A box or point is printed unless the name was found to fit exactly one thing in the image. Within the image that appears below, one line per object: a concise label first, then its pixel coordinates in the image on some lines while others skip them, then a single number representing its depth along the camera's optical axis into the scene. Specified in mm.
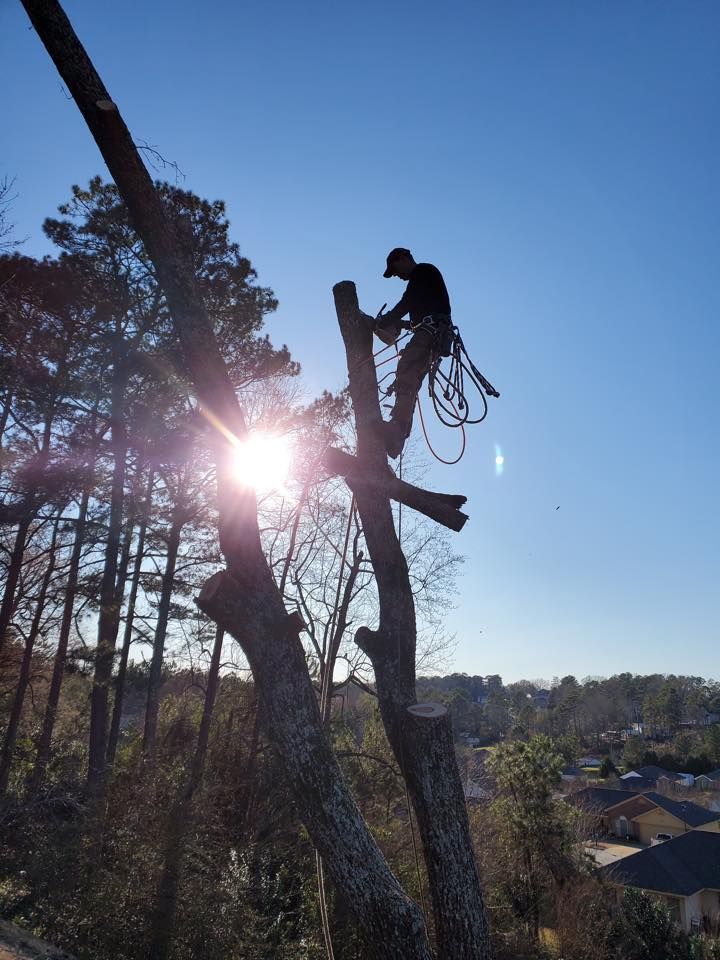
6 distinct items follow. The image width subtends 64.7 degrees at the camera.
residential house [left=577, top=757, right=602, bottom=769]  66919
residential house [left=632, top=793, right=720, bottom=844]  35094
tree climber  4078
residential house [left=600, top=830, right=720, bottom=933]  23703
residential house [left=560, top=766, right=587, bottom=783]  52781
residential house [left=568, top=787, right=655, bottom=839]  38156
